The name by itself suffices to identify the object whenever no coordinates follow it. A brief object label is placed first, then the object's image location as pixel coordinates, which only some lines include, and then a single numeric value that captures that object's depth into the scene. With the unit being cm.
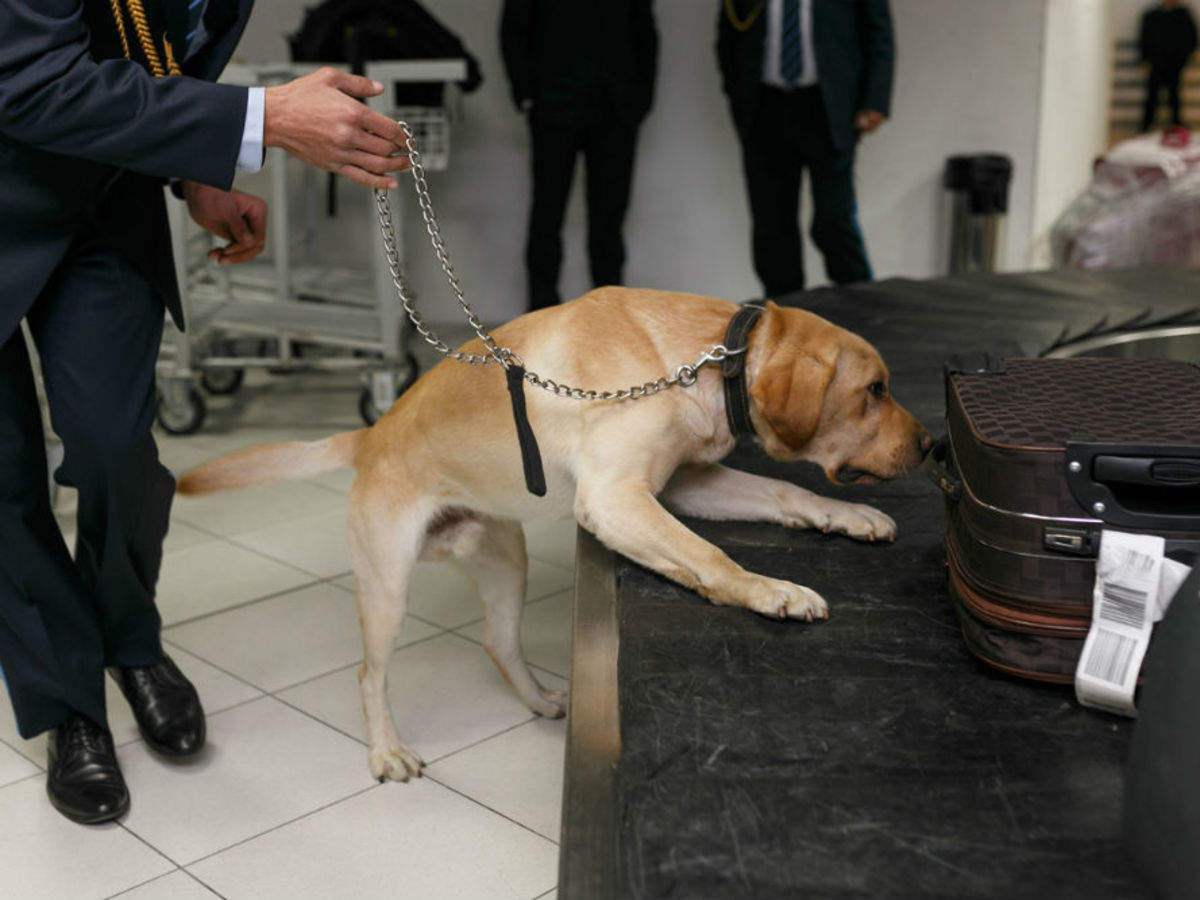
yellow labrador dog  168
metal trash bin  546
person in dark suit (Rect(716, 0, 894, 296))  416
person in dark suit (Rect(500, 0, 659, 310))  475
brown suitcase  126
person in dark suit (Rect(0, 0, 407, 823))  150
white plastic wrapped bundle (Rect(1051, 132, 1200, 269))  514
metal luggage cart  404
